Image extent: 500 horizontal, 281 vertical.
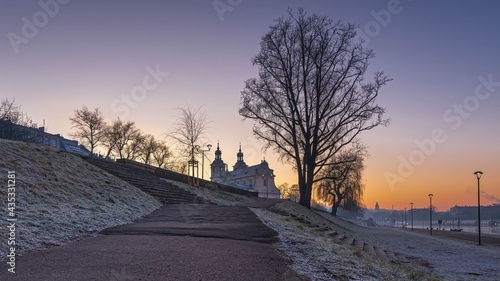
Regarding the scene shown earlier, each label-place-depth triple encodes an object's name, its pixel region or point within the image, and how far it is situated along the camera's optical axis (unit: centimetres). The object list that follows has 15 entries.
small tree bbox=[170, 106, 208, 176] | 2932
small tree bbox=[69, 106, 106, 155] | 5809
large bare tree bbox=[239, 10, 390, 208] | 2606
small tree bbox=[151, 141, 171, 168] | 7309
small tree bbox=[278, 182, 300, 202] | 11725
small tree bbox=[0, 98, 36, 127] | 4443
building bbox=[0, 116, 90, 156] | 3956
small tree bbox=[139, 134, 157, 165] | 6975
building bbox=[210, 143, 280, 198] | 12540
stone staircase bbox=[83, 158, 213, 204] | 1906
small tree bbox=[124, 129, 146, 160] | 6650
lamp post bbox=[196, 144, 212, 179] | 2974
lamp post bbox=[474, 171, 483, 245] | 2616
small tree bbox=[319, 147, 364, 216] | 5692
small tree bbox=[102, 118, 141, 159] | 6231
